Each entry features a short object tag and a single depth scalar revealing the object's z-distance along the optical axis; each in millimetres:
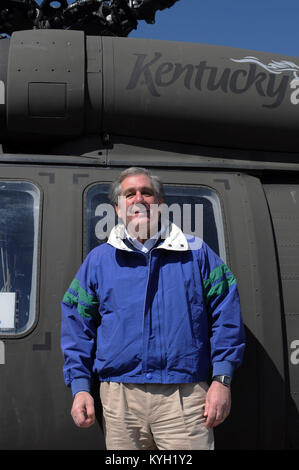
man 2500
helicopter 3004
